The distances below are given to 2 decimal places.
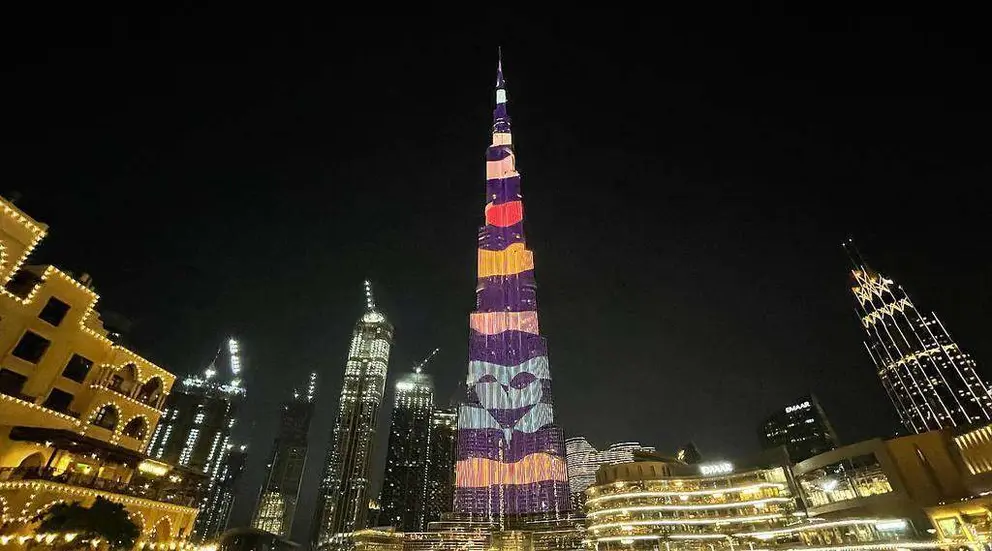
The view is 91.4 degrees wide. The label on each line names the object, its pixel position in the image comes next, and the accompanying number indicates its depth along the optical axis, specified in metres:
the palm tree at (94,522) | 27.89
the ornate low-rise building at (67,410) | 29.42
